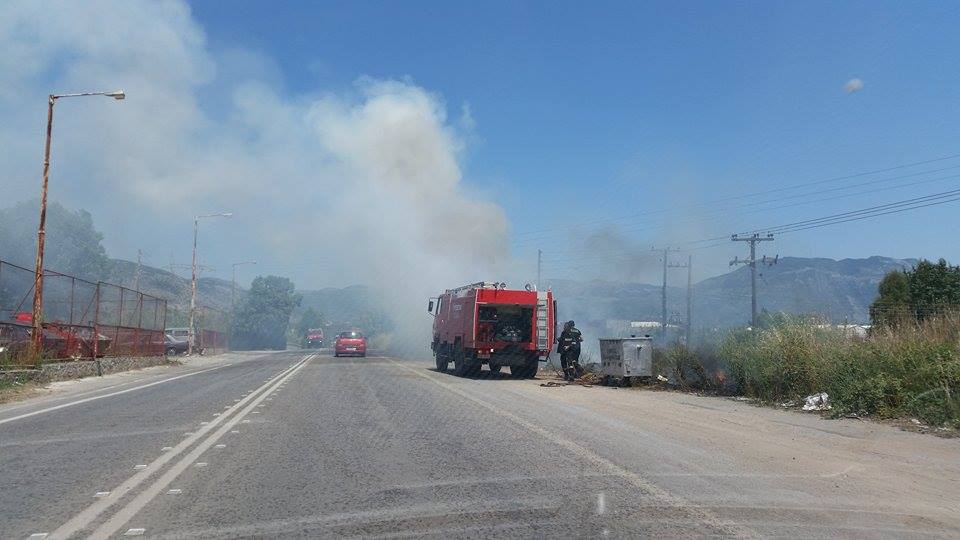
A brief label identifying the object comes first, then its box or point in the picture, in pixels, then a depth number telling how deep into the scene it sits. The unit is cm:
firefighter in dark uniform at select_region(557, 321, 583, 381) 2359
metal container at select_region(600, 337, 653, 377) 2030
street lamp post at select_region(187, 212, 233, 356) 4825
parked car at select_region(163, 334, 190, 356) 4953
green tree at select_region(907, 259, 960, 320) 4900
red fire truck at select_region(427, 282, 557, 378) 2556
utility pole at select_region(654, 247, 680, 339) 6049
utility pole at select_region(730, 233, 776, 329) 5451
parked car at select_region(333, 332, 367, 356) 4969
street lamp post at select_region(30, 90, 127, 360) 2194
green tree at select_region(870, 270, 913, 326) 4516
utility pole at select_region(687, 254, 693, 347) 5630
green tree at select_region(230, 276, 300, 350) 10581
